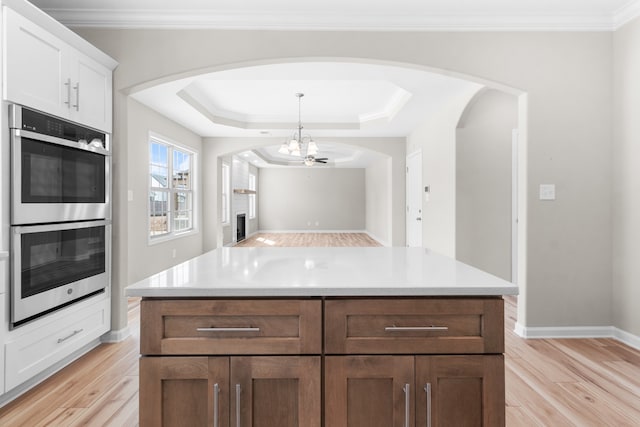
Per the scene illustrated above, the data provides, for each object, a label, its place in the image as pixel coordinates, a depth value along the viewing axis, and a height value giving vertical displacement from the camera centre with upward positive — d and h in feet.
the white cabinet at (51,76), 6.51 +2.72
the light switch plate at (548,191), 9.95 +0.56
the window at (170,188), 17.40 +1.16
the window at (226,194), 28.06 +1.32
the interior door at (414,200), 20.44 +0.69
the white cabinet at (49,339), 6.53 -2.58
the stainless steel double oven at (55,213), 6.58 -0.04
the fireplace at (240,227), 32.69 -1.43
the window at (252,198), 39.19 +1.40
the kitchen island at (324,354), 3.89 -1.52
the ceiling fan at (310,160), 22.24 +3.21
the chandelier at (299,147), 17.10 +3.18
